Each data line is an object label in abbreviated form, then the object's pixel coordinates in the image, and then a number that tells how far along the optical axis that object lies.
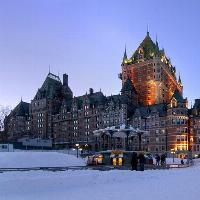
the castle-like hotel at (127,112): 83.72
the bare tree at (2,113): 95.10
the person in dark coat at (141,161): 27.77
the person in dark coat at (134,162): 27.71
